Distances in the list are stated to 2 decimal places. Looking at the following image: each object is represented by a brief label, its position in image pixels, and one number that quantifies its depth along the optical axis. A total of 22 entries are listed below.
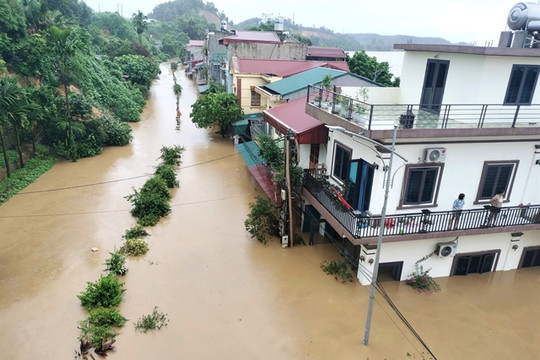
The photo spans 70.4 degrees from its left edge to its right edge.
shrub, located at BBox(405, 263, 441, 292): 14.09
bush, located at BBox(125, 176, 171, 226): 19.39
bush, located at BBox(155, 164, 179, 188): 23.59
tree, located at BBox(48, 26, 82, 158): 26.02
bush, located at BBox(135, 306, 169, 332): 12.17
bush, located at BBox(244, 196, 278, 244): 17.42
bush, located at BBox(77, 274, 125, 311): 13.06
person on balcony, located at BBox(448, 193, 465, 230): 13.07
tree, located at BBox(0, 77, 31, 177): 21.45
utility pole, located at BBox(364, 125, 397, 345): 9.59
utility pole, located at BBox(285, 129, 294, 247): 15.29
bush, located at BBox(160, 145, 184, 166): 27.59
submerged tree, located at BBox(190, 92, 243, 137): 31.45
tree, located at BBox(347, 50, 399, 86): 44.72
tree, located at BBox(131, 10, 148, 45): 84.82
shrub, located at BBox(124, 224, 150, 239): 17.81
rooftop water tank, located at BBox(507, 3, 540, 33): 13.85
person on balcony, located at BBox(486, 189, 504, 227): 13.37
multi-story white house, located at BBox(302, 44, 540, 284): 12.69
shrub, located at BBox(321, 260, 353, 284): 14.63
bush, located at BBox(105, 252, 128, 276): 15.05
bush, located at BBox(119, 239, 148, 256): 16.45
